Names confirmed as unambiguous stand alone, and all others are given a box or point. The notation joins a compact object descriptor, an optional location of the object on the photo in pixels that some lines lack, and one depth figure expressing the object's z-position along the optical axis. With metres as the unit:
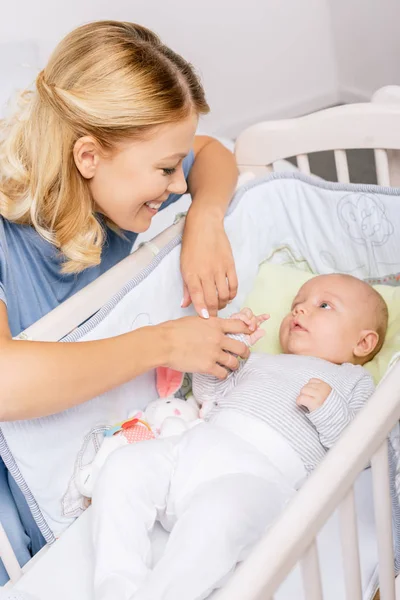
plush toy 1.27
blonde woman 1.25
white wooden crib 0.96
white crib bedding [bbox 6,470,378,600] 1.19
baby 1.12
